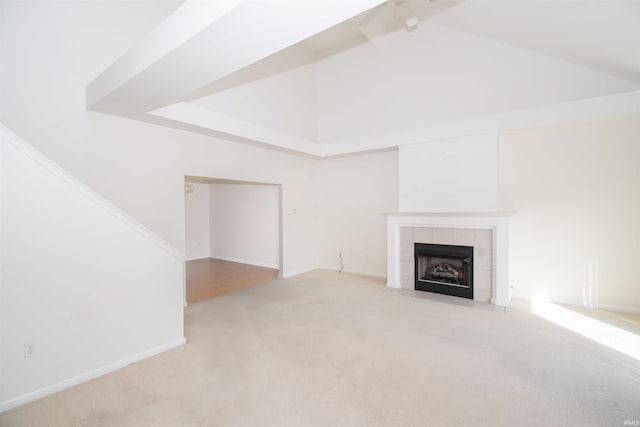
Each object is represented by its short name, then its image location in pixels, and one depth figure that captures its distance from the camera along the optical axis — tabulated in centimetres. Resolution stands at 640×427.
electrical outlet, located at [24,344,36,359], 235
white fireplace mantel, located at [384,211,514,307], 451
